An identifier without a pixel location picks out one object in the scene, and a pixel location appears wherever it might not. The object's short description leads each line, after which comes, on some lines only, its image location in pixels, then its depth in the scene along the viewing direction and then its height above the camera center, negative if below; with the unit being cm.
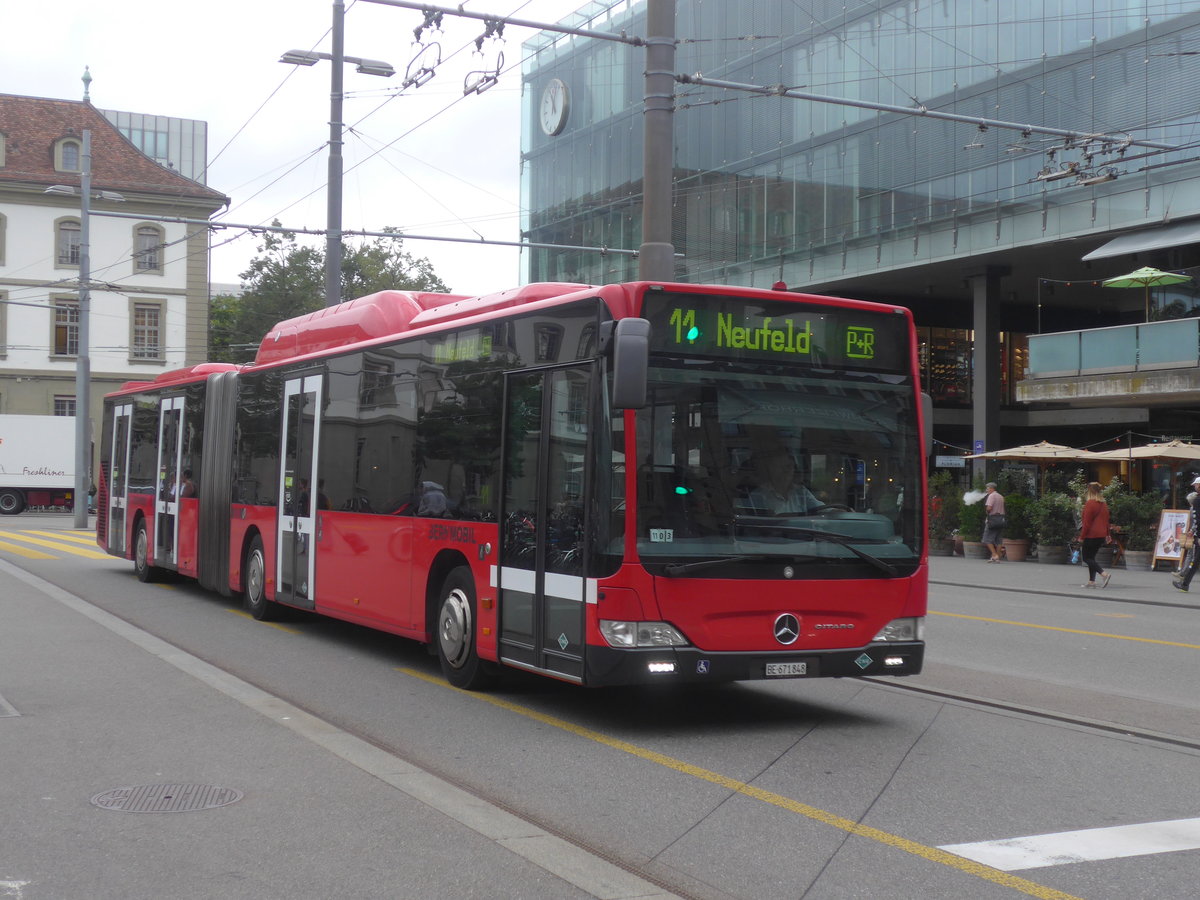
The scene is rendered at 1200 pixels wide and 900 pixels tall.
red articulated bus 811 -14
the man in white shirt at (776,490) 832 -14
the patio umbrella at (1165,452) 2905 +49
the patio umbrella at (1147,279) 3123 +451
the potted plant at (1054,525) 2936 -112
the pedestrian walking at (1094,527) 2189 -86
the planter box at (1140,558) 2777 -171
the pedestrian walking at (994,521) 3022 -109
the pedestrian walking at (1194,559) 2084 -129
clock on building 4759 +1258
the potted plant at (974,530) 3212 -139
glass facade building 3228 +881
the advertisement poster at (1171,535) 2627 -116
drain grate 629 -162
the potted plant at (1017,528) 3094 -127
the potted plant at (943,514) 3338 -106
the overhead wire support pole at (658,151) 1376 +321
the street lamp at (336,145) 2134 +502
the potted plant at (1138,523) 2777 -99
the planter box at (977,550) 3209 -185
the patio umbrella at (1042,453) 3259 +47
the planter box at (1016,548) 3097 -172
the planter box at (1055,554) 2983 -178
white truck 5144 -19
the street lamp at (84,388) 3791 +191
